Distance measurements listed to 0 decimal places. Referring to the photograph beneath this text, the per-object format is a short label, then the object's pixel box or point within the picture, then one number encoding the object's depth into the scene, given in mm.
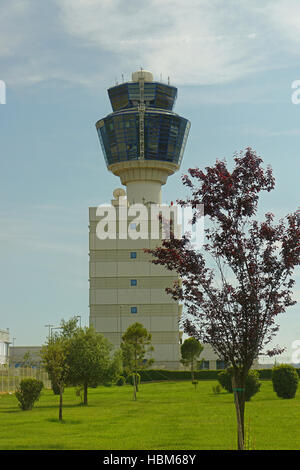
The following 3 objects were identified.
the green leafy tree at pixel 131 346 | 76938
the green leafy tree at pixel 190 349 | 107625
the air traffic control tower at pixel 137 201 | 126562
